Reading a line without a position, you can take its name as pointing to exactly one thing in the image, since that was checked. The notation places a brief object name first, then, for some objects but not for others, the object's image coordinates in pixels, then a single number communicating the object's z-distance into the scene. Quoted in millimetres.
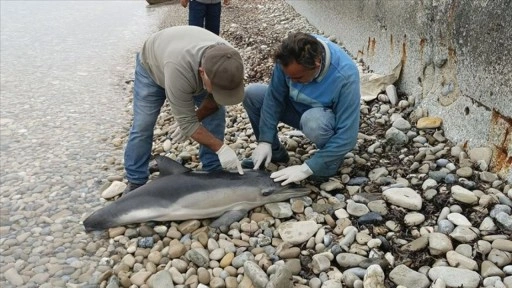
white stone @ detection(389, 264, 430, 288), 3037
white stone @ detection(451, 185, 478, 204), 3635
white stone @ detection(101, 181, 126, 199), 4625
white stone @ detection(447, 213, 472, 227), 3465
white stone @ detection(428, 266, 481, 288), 2979
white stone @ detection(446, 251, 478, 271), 3109
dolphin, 3912
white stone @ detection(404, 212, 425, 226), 3590
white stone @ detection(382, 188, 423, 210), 3721
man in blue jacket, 3717
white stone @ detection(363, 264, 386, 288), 3035
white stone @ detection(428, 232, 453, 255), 3268
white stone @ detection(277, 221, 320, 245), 3596
